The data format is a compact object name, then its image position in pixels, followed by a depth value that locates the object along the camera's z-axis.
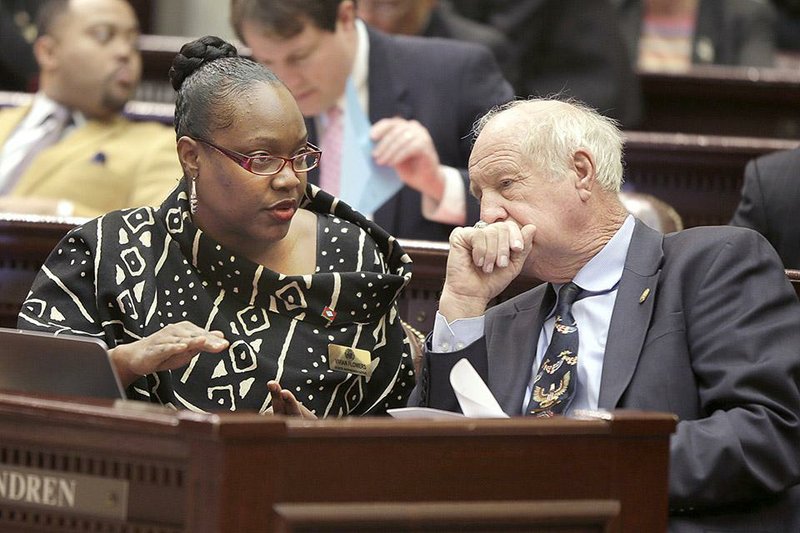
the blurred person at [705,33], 15.48
